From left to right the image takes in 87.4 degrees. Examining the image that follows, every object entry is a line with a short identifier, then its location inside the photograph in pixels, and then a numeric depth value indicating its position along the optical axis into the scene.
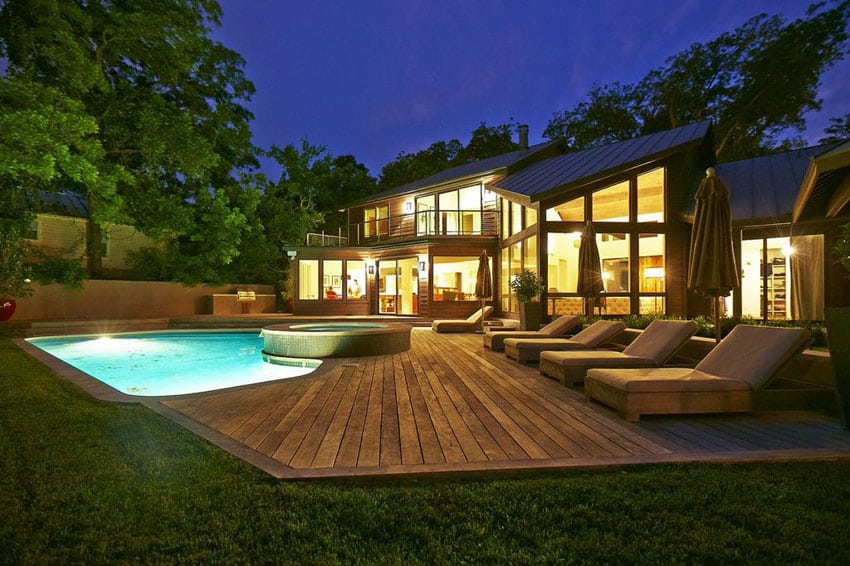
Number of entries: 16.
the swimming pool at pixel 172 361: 7.64
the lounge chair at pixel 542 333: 8.26
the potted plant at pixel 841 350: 3.48
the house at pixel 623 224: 11.50
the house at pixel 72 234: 17.80
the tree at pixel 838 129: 18.56
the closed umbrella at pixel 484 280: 12.30
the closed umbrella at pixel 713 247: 5.25
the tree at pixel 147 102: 12.01
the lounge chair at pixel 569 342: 6.66
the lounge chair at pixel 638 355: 5.04
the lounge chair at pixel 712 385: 3.82
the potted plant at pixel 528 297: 10.66
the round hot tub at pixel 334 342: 8.07
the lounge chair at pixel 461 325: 12.88
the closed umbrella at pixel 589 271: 8.41
